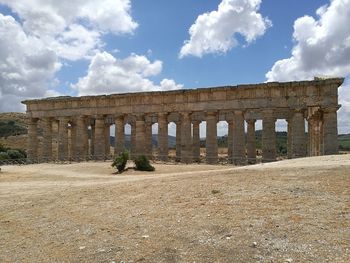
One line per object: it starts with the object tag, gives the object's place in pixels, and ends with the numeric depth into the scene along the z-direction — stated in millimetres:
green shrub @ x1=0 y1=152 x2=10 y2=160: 49300
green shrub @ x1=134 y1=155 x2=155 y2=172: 30953
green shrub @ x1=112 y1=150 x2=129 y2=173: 30969
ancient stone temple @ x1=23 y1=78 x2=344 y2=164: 34438
